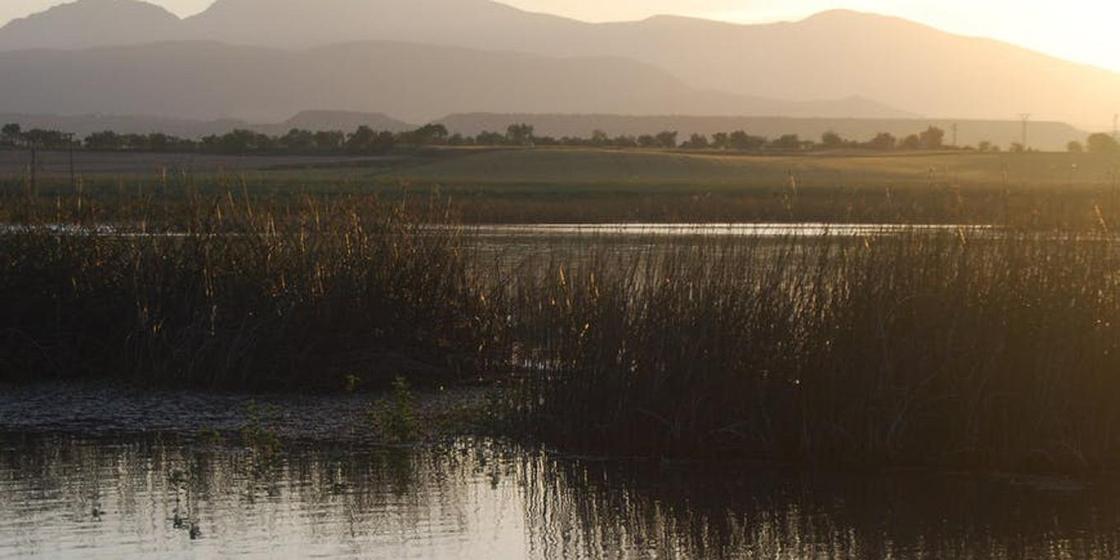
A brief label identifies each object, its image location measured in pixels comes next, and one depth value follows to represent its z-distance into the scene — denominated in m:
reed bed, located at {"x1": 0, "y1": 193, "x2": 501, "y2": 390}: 18.08
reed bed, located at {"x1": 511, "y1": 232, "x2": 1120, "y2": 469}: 14.02
